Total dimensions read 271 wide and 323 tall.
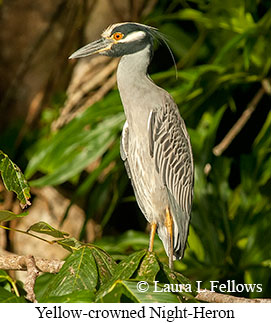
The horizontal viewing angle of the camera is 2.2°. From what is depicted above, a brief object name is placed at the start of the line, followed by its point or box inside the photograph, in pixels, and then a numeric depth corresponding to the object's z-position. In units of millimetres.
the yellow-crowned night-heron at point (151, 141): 10215
